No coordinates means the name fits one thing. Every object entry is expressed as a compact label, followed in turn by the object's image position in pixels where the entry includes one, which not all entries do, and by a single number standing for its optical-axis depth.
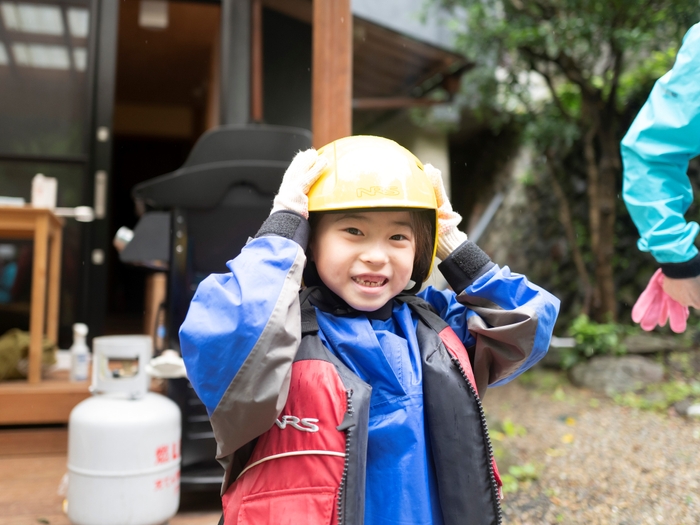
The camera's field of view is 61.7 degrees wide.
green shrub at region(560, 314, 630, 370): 5.09
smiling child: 1.12
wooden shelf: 2.93
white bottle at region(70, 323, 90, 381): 3.21
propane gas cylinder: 2.10
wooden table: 3.08
